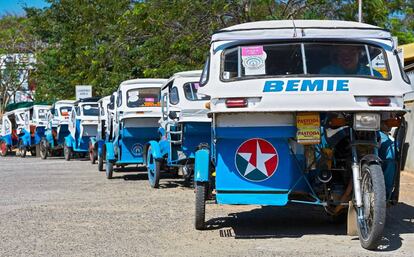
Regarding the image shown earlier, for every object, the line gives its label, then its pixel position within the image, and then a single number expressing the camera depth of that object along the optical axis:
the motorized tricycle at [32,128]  30.28
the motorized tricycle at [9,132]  33.28
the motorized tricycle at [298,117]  7.63
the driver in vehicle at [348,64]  7.94
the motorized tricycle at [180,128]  13.29
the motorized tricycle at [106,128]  17.77
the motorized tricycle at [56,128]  27.08
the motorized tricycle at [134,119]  16.06
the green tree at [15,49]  47.31
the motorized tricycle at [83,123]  23.56
